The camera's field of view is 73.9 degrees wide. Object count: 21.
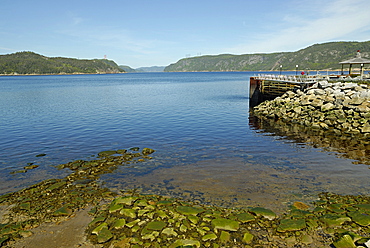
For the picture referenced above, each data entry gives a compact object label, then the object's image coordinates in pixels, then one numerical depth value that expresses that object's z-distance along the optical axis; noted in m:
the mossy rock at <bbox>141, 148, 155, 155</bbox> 19.33
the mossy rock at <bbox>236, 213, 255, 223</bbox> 9.68
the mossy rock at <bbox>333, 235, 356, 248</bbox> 8.01
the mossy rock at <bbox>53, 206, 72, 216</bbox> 10.43
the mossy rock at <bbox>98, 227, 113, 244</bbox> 8.57
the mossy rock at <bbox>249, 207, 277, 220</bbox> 10.04
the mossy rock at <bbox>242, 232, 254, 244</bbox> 8.46
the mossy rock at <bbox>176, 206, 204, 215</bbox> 10.18
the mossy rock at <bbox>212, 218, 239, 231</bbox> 9.11
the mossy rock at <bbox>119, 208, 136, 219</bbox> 10.00
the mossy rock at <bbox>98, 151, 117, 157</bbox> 18.77
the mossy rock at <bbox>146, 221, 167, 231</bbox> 9.10
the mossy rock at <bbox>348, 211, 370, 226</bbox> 9.37
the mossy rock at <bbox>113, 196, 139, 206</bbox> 11.05
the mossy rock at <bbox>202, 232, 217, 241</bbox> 8.55
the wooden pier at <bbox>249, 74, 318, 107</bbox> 39.94
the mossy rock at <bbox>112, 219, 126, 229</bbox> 9.31
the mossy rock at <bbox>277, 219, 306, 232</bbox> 9.09
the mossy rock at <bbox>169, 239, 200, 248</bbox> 8.19
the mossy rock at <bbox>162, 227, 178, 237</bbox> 8.83
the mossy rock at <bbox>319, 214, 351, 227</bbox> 9.41
